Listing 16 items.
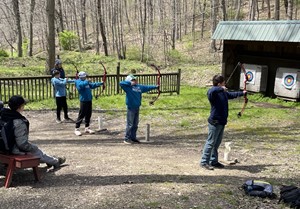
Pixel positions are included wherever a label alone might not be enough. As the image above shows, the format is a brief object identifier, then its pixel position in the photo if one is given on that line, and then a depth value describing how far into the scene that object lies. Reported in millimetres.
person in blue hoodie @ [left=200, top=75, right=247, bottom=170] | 5350
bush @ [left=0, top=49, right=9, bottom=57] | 28779
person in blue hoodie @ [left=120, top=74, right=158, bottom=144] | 7158
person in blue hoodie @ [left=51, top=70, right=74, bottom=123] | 8868
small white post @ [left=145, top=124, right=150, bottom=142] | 7720
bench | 4504
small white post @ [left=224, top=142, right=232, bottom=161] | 5989
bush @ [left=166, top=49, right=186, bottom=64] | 28162
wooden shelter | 11952
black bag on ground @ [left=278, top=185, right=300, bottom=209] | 4130
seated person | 4538
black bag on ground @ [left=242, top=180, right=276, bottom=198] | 4461
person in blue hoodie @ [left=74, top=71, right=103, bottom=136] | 7898
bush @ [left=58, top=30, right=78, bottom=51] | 34209
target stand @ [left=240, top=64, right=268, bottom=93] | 13414
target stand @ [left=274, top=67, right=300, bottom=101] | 12217
